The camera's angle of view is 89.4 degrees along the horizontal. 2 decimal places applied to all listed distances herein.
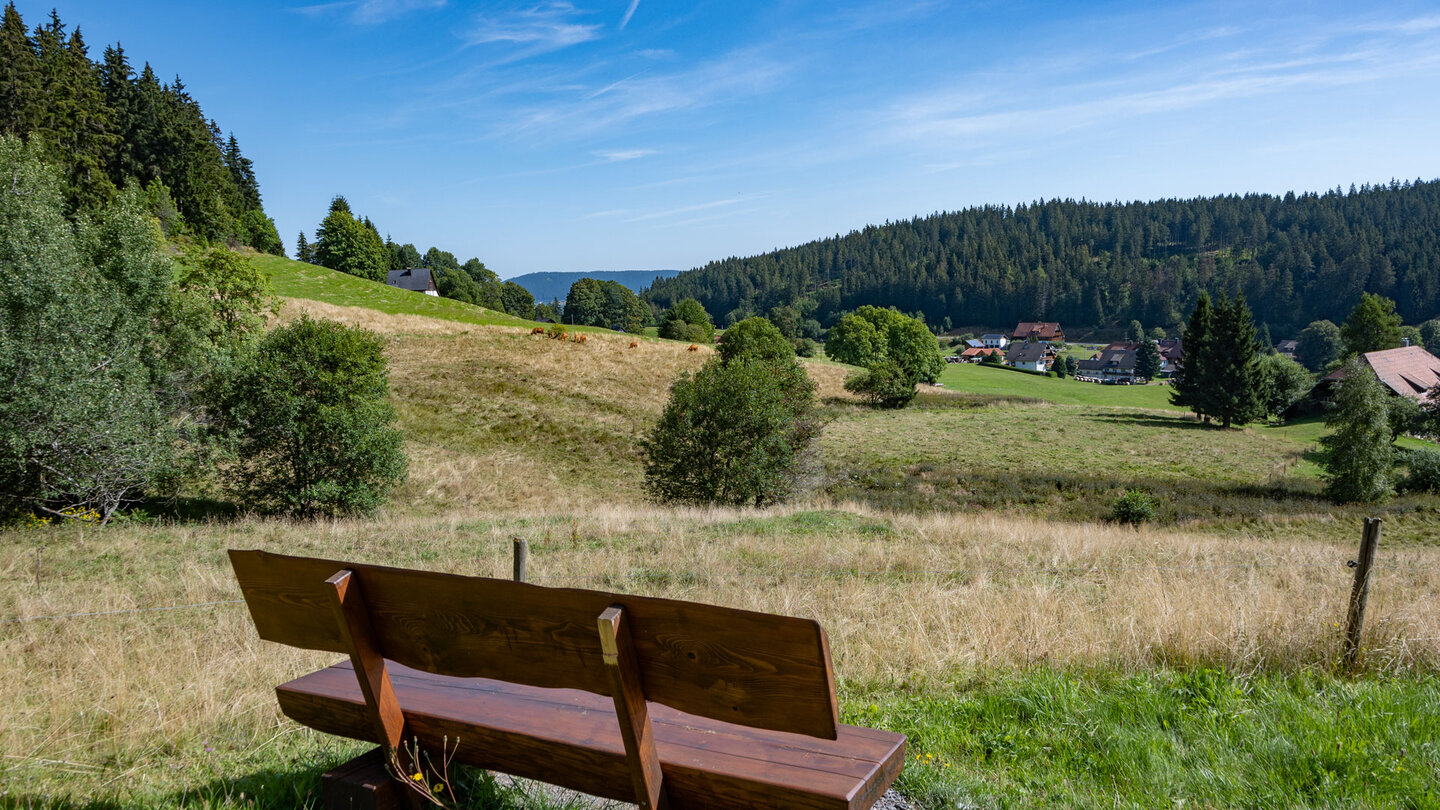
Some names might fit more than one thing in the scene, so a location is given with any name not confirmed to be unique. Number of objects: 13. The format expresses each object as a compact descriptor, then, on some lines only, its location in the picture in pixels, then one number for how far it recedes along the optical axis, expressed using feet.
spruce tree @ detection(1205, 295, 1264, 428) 187.93
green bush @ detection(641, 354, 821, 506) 67.26
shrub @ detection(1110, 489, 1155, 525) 80.74
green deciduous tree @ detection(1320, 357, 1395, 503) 100.48
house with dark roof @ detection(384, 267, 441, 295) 323.16
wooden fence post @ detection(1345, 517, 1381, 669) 15.99
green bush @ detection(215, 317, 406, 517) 61.98
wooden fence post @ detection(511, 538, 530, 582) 22.90
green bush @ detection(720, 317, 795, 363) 162.91
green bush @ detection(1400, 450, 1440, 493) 108.88
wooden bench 7.18
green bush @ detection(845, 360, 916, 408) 193.47
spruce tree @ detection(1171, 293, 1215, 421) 193.88
